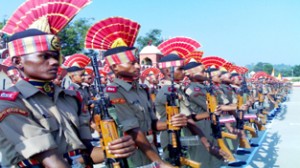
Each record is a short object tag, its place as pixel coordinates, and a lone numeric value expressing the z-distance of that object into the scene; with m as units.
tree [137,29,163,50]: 59.87
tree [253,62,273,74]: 86.69
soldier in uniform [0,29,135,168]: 1.89
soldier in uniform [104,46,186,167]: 3.09
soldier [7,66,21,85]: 7.05
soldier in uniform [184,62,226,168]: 5.11
